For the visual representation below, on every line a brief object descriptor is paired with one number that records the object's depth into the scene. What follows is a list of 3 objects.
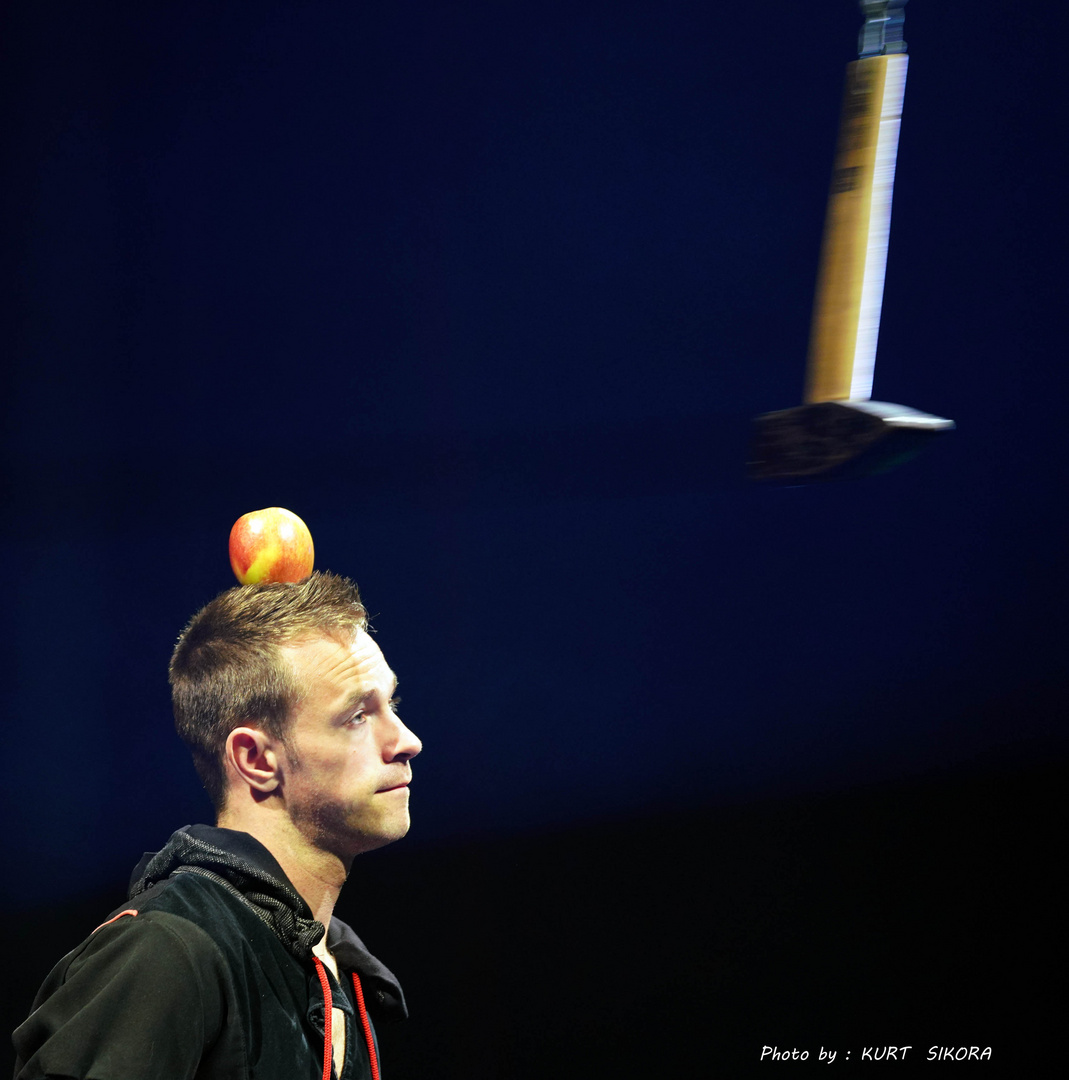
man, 5.37
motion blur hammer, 5.37
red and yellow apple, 5.62
